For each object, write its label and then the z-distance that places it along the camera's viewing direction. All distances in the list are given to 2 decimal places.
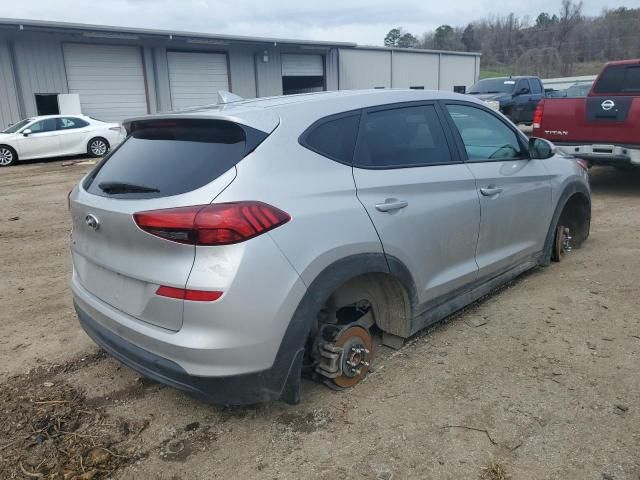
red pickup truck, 7.55
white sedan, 15.58
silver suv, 2.42
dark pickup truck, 18.02
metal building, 19.73
